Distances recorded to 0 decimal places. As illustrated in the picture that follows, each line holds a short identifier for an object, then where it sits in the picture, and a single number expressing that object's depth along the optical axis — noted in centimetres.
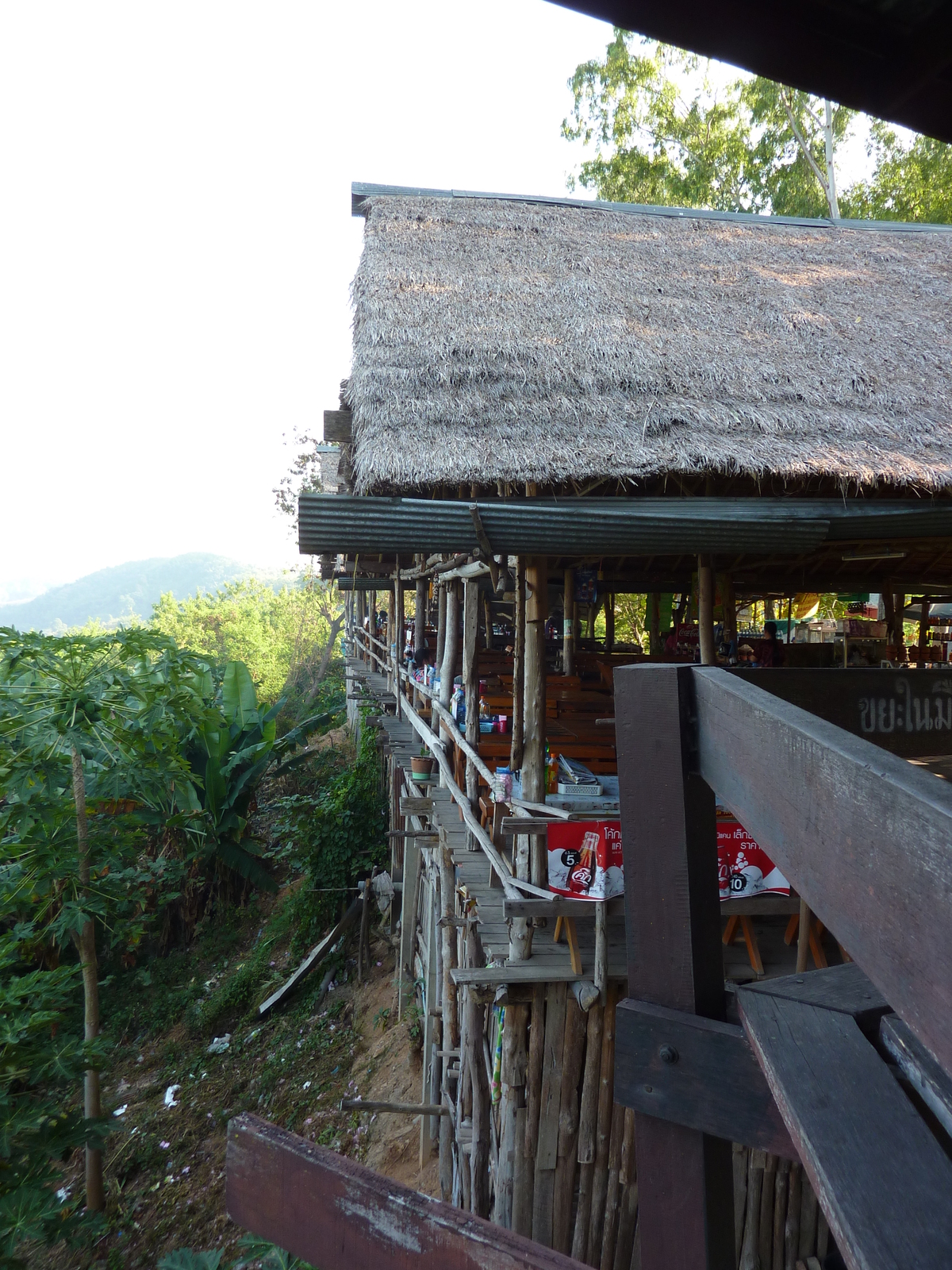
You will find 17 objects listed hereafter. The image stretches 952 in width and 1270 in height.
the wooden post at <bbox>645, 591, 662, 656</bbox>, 1062
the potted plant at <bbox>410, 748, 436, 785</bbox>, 755
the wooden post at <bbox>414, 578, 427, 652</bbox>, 983
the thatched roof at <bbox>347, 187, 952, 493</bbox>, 408
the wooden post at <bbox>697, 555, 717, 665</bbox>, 492
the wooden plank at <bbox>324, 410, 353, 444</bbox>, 558
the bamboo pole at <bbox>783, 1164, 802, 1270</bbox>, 446
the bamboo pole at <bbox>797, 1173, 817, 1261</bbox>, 449
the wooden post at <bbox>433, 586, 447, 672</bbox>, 680
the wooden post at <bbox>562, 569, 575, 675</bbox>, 888
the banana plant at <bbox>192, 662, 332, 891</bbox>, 1180
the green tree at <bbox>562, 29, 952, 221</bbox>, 1734
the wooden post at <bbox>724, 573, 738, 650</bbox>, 862
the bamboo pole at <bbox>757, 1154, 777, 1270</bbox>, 443
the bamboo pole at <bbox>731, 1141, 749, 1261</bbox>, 439
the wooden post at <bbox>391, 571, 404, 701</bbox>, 1038
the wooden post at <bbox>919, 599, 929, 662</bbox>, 1016
